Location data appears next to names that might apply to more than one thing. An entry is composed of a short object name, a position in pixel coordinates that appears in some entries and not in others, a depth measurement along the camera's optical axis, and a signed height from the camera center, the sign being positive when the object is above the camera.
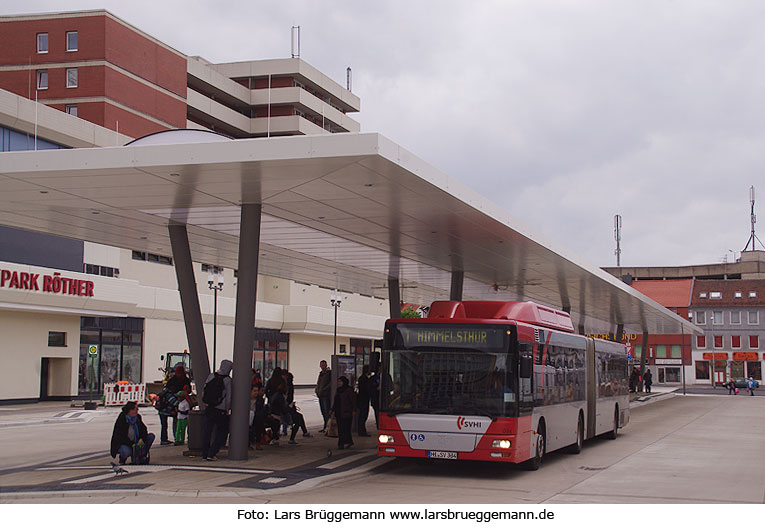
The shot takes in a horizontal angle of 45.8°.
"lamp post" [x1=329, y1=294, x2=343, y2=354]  47.14 +3.20
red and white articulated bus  14.73 -0.39
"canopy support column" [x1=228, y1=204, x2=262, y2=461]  15.95 +0.58
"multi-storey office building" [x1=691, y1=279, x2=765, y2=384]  95.44 +3.67
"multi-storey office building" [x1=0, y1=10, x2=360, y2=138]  55.00 +18.21
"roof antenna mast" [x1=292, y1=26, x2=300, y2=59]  83.31 +28.86
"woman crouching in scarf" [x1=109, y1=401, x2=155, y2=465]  14.68 -1.29
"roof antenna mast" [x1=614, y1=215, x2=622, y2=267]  126.66 +18.51
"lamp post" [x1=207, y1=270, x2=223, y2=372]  37.99 +3.34
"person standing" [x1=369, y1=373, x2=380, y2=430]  21.62 -0.63
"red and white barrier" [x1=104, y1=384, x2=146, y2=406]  38.19 -1.45
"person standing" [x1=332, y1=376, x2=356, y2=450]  18.56 -0.98
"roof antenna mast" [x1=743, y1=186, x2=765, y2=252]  111.81 +18.02
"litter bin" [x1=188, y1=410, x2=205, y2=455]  16.67 -1.31
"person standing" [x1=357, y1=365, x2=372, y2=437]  21.17 -0.85
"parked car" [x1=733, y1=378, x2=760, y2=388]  78.58 -1.68
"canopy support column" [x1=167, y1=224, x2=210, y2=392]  18.17 +1.08
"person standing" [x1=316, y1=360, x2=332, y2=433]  22.19 -0.61
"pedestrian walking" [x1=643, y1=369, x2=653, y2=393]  64.50 -1.16
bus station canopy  13.52 +2.91
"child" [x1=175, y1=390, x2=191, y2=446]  17.83 -1.13
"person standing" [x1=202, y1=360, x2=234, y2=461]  15.93 -0.90
